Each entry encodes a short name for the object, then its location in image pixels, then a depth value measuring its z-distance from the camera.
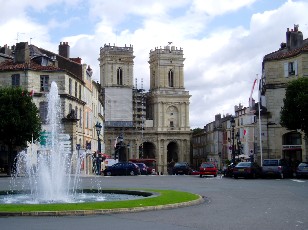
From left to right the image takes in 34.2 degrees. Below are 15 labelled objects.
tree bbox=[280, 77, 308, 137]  43.06
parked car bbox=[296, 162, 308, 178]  38.78
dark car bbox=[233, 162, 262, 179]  40.00
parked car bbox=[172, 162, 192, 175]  61.50
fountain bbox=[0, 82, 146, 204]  20.74
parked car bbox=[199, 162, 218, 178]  46.44
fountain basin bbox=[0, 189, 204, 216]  15.09
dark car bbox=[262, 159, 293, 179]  39.94
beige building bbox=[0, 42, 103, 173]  54.56
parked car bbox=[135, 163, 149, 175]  58.25
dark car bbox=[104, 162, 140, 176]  51.19
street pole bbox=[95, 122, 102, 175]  48.24
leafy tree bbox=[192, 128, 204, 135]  154.32
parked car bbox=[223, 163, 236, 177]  44.26
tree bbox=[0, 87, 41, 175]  46.41
